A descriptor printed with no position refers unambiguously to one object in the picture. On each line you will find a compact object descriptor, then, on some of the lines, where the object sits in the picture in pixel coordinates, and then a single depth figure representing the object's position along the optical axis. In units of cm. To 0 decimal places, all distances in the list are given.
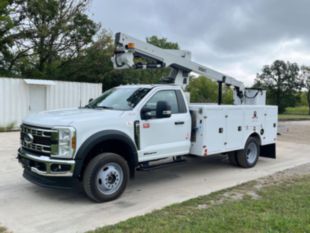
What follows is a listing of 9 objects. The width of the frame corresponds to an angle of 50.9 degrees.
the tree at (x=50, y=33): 2246
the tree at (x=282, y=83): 5931
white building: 1521
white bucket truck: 499
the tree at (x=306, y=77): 6044
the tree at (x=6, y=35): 2061
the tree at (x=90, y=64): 2414
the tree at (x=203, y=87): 7056
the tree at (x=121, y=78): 2409
